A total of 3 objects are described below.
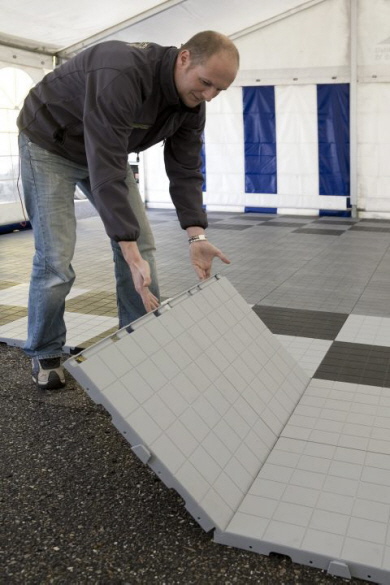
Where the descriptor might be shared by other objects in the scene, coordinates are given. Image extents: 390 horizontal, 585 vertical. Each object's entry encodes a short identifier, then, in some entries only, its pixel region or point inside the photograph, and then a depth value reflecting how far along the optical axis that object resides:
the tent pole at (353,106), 8.02
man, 1.96
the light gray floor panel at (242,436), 1.52
